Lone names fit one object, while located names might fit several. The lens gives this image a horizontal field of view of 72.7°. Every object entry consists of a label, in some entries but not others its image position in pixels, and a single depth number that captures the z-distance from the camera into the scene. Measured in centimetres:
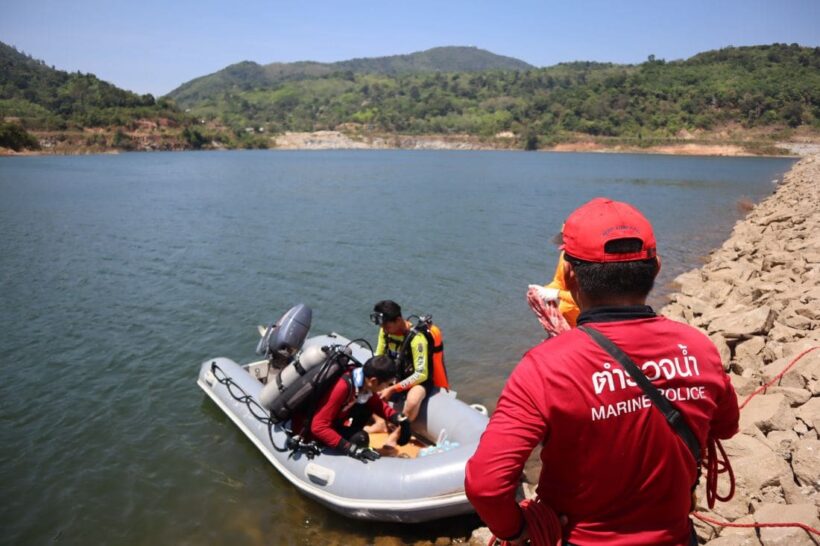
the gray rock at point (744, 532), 322
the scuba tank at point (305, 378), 491
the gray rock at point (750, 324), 640
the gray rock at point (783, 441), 400
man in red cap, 153
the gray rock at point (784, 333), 595
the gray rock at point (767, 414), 442
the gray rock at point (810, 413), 416
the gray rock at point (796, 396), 460
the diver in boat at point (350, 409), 497
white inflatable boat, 477
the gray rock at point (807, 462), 358
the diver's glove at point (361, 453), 519
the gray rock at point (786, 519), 296
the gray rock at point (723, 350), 617
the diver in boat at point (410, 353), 576
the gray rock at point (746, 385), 539
